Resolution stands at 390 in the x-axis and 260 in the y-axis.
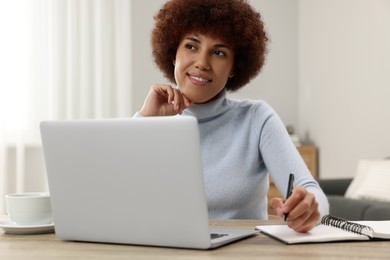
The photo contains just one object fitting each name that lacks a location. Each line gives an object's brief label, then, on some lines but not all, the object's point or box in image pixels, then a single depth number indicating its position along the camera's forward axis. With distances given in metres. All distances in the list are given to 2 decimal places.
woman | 2.44
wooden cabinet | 7.10
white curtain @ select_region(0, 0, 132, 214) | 6.41
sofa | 4.38
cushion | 5.01
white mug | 2.06
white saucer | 2.01
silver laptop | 1.71
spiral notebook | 1.82
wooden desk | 1.70
